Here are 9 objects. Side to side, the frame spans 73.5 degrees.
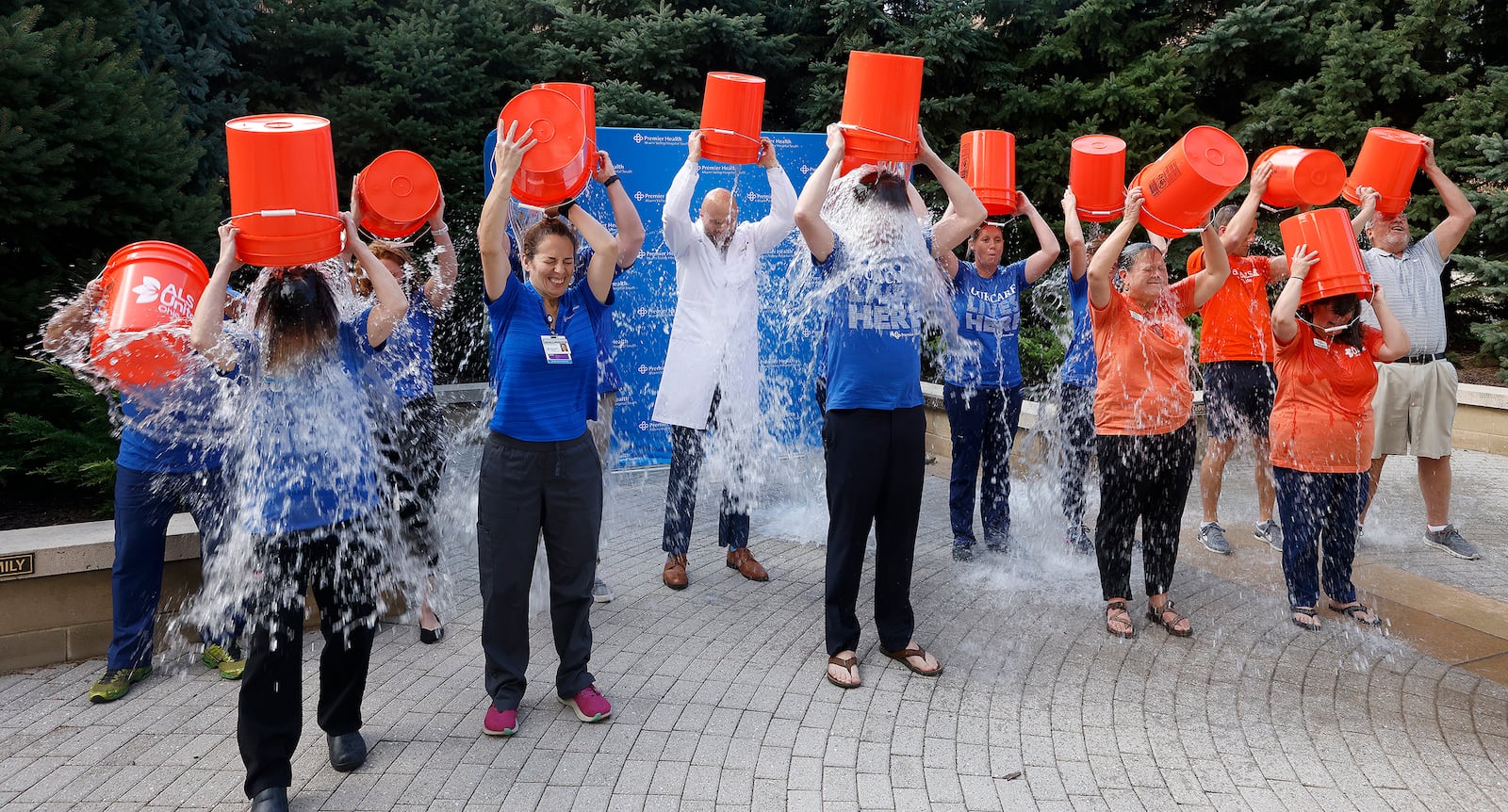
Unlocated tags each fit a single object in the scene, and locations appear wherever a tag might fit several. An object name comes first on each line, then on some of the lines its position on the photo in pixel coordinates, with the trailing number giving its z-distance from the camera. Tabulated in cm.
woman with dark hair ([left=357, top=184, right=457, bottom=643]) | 451
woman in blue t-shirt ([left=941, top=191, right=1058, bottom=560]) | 593
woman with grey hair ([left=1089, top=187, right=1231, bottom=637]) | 470
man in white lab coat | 550
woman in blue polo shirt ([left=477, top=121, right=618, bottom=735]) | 369
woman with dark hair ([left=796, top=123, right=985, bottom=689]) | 417
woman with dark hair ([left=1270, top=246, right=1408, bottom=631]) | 482
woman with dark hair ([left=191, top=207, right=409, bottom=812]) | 316
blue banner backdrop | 837
